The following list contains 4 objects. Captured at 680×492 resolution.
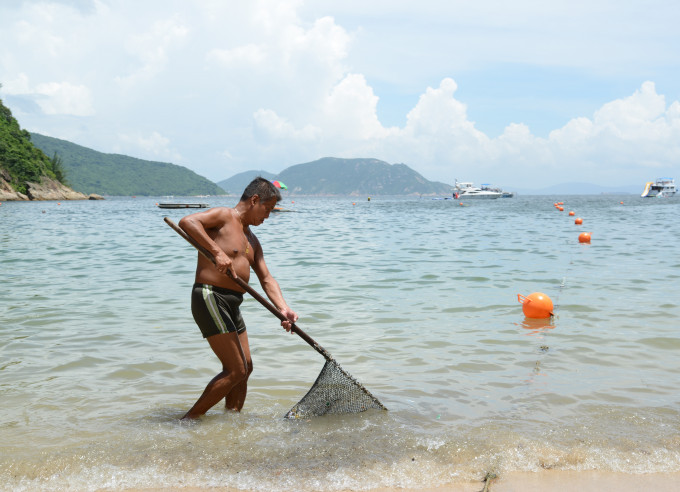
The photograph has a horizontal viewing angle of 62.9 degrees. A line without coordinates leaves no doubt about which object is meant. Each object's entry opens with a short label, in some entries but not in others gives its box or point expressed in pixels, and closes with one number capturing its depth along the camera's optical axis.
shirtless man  4.27
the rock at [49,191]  83.51
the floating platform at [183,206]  59.14
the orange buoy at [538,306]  8.29
